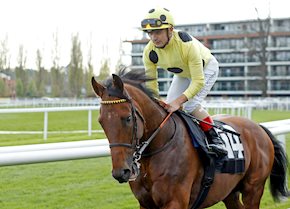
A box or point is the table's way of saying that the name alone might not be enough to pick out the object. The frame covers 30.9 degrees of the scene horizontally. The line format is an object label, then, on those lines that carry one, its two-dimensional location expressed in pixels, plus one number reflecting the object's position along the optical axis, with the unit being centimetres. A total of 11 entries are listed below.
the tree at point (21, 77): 6250
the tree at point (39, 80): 6272
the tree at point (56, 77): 6203
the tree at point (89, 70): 5936
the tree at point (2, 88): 5841
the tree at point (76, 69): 5947
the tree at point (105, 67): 5924
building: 6250
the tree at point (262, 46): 4822
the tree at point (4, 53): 5759
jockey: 358
